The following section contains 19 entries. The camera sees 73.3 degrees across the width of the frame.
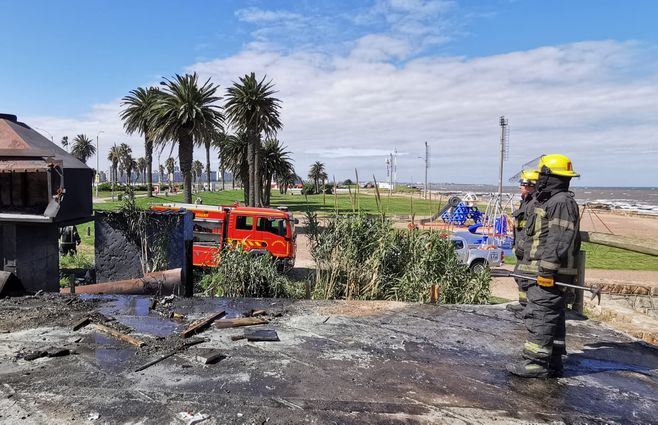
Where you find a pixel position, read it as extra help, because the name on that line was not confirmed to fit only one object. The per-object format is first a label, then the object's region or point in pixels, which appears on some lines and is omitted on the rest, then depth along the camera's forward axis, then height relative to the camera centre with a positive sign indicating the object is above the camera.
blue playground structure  23.28 -1.21
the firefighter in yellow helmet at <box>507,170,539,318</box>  4.50 -0.32
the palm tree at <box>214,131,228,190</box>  38.92 +2.54
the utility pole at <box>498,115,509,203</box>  38.73 +4.43
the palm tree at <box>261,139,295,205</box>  39.12 +2.42
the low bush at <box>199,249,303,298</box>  7.61 -1.61
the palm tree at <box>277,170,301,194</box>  37.34 +1.04
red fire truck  14.48 -1.40
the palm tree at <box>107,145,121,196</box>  86.05 +5.71
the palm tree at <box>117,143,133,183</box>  85.56 +5.84
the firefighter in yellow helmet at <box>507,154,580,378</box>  3.70 -0.61
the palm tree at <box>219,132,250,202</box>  38.28 +2.95
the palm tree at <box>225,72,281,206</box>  28.67 +5.13
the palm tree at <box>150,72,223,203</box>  24.12 +3.97
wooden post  5.60 -1.18
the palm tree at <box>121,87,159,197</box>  39.31 +6.67
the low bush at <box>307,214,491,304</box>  7.46 -1.31
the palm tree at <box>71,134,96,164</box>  78.38 +6.89
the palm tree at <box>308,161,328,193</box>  87.03 +3.85
